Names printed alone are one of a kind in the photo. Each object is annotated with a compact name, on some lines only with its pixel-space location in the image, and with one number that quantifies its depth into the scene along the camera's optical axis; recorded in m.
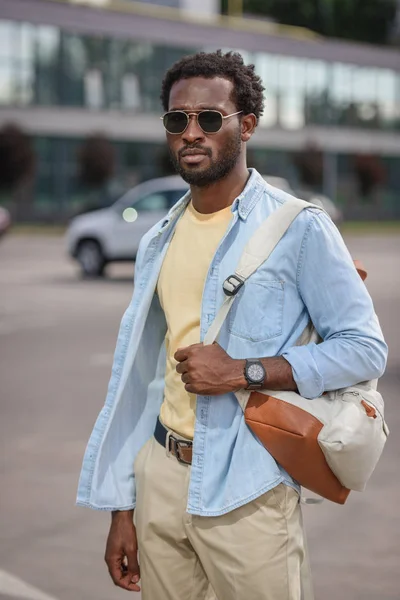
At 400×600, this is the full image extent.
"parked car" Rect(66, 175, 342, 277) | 21.39
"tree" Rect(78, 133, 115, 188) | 50.62
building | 52.19
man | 2.66
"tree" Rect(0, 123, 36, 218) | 47.12
